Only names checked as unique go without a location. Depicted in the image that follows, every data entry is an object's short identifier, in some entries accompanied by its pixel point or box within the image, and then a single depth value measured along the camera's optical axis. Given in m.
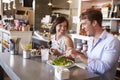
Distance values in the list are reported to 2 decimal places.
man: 1.63
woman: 2.60
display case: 4.49
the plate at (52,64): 1.69
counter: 1.47
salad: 1.72
